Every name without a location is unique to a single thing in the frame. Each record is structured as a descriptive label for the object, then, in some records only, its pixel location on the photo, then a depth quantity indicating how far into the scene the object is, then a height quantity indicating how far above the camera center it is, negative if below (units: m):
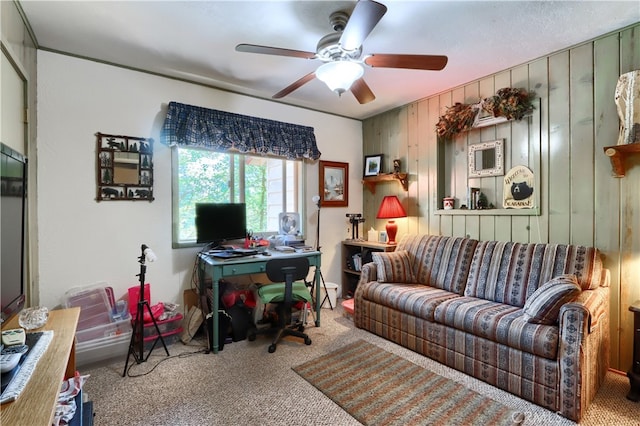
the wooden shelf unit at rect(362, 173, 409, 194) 3.88 +0.44
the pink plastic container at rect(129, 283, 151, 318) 2.77 -0.74
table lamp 3.72 +0.01
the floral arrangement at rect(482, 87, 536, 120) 2.80 +1.00
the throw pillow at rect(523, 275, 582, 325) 1.94 -0.56
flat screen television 1.23 -0.06
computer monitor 3.00 -0.08
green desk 2.70 -0.50
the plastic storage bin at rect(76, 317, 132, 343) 2.44 -0.93
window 3.18 +0.32
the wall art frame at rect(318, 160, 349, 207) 4.14 +0.40
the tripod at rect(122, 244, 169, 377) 2.47 -0.90
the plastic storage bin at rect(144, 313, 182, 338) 2.70 -1.00
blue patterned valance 3.00 +0.87
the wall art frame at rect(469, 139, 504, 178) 3.08 +0.55
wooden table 0.91 -0.58
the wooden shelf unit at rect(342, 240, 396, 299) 4.08 -0.70
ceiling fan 1.95 +1.00
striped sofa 1.89 -0.73
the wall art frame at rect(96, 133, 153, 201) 2.72 +0.42
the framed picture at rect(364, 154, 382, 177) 4.23 +0.67
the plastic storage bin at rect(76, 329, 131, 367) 2.41 -1.06
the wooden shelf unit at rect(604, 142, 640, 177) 2.14 +0.41
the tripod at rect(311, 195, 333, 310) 3.85 -0.41
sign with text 2.86 +0.23
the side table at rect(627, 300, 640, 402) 1.98 -0.96
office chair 2.75 -0.72
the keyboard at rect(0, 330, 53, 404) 0.99 -0.56
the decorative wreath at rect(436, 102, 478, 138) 3.22 +0.98
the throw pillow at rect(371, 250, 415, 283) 3.16 -0.55
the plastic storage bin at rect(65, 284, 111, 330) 2.51 -0.73
